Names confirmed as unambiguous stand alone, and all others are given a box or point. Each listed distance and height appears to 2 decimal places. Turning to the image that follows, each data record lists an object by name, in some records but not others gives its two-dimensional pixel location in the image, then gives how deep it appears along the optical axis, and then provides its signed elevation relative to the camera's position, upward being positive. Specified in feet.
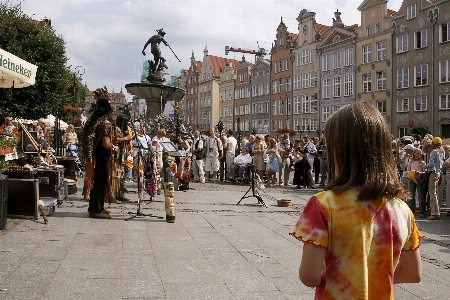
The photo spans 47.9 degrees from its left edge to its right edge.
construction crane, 292.79 +64.39
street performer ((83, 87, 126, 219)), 28.43 +0.33
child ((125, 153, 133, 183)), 53.11 -2.08
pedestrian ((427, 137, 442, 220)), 33.83 -1.54
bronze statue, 68.65 +13.19
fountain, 67.56 +9.14
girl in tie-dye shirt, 6.32 -0.78
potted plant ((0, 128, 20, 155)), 26.02 +0.79
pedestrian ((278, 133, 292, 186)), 58.13 -0.63
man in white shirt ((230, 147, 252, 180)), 57.93 -0.70
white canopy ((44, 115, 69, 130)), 89.58 +6.11
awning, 27.22 +4.76
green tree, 100.12 +20.08
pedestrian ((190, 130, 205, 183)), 56.70 -0.10
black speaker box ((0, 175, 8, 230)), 23.99 -2.24
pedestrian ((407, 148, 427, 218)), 35.24 -1.10
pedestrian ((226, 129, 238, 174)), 60.85 +0.64
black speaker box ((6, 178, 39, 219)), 26.22 -2.20
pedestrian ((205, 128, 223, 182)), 58.39 +0.49
